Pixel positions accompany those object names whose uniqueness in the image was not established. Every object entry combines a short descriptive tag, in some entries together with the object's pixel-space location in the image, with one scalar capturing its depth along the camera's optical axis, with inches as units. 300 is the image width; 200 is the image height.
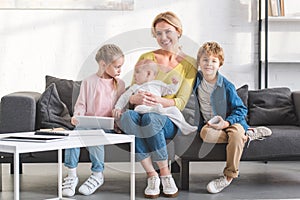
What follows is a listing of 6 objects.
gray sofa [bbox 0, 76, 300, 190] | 163.9
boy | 161.5
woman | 158.7
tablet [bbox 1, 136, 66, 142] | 133.7
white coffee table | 125.8
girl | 160.4
